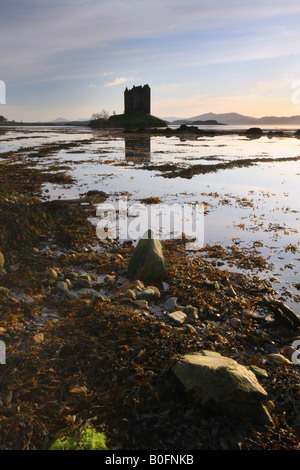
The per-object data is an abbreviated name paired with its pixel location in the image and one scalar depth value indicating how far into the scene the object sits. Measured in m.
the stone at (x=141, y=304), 4.63
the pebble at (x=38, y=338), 3.72
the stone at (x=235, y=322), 4.34
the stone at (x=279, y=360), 3.62
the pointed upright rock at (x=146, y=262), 5.62
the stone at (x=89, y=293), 4.87
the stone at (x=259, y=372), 3.35
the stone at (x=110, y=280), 5.40
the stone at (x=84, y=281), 5.30
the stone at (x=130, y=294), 4.86
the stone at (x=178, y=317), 4.29
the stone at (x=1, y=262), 5.70
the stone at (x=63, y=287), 5.06
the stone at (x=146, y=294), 4.92
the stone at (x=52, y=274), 5.49
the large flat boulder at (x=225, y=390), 2.78
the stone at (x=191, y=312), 4.46
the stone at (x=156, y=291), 5.03
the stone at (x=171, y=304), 4.72
